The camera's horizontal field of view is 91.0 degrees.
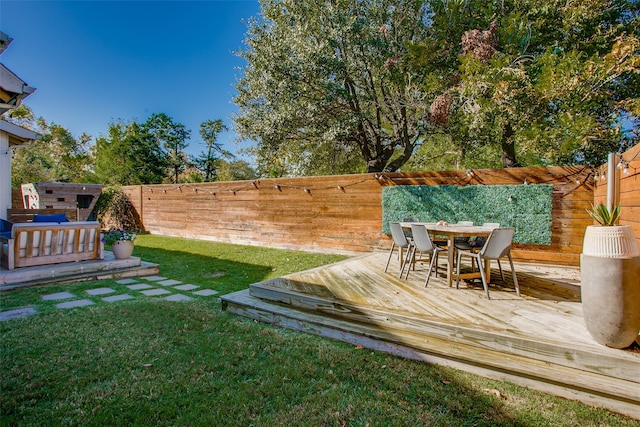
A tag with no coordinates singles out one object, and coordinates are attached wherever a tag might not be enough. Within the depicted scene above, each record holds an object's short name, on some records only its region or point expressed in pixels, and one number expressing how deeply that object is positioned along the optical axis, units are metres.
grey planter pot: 1.98
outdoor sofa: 4.89
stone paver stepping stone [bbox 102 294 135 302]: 4.15
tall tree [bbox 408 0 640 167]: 5.77
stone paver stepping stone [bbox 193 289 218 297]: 4.44
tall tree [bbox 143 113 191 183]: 18.94
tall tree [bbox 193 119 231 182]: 20.23
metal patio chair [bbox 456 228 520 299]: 3.27
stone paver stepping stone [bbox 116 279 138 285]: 5.10
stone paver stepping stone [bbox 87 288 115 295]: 4.42
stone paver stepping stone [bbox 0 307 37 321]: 3.33
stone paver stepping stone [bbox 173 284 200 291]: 4.73
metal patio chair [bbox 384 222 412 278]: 4.25
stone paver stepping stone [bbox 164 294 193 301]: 4.19
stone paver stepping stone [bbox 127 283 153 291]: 4.77
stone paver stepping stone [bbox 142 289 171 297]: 4.45
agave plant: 2.16
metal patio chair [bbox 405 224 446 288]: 3.74
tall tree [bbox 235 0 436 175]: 7.95
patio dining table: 3.62
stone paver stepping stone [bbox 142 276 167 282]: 5.38
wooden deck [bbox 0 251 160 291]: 4.59
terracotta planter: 5.83
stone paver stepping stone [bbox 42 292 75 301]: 4.07
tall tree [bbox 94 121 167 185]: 18.09
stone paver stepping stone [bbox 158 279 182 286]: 5.03
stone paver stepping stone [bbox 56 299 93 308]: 3.77
